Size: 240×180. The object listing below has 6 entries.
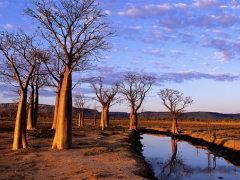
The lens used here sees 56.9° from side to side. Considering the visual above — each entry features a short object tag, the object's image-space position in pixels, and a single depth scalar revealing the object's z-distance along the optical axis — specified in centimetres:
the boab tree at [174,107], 2262
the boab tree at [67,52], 946
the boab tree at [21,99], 944
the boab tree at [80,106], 2798
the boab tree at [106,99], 2631
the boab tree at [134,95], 2588
